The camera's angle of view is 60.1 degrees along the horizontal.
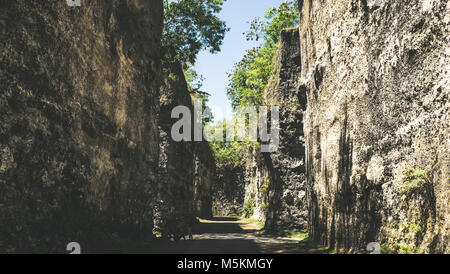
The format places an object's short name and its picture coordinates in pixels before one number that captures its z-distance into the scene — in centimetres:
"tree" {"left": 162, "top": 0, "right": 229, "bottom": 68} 2053
